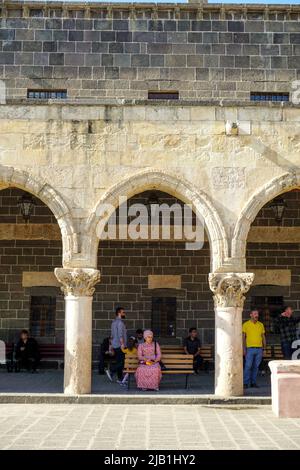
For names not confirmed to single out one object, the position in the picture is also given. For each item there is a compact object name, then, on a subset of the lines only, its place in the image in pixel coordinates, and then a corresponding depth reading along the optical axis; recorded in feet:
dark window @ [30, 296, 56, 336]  47.26
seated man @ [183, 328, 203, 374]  42.96
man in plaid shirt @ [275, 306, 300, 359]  39.47
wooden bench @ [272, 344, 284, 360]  43.36
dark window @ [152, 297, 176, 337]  47.11
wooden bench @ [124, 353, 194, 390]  35.73
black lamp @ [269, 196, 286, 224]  43.47
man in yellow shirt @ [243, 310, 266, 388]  36.35
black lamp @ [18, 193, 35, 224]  42.88
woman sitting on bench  35.22
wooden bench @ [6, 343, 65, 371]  45.98
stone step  32.04
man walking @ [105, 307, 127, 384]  37.68
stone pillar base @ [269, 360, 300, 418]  28.12
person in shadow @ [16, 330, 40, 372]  44.09
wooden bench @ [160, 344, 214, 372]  43.70
